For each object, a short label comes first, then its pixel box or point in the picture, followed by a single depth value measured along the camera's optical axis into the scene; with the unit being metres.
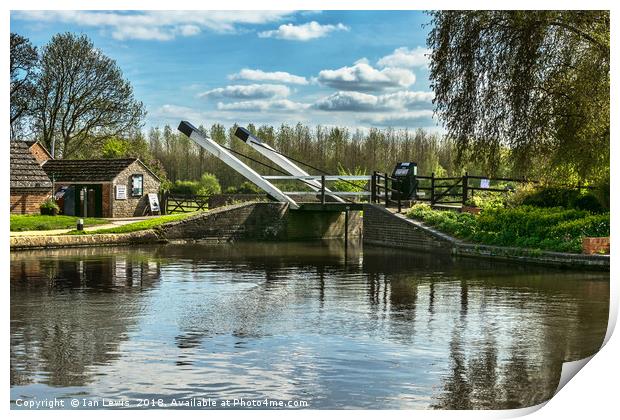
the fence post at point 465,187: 24.12
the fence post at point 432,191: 24.23
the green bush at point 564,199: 18.14
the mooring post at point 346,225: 25.36
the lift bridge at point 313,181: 25.16
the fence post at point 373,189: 25.30
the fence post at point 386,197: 24.50
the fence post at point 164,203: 33.16
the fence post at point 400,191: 23.84
